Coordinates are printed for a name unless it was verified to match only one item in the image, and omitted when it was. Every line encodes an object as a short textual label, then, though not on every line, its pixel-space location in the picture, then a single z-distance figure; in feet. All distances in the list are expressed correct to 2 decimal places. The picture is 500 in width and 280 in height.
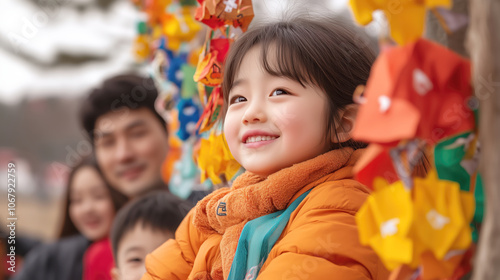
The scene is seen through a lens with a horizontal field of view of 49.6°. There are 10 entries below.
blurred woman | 7.47
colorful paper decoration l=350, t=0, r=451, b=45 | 2.10
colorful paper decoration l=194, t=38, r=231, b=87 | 4.16
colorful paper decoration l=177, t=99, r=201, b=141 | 6.24
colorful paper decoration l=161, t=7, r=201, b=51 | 6.70
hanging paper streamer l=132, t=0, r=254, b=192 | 4.21
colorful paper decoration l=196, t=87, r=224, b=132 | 4.24
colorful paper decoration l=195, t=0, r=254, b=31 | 4.16
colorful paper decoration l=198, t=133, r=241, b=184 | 4.43
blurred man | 7.23
